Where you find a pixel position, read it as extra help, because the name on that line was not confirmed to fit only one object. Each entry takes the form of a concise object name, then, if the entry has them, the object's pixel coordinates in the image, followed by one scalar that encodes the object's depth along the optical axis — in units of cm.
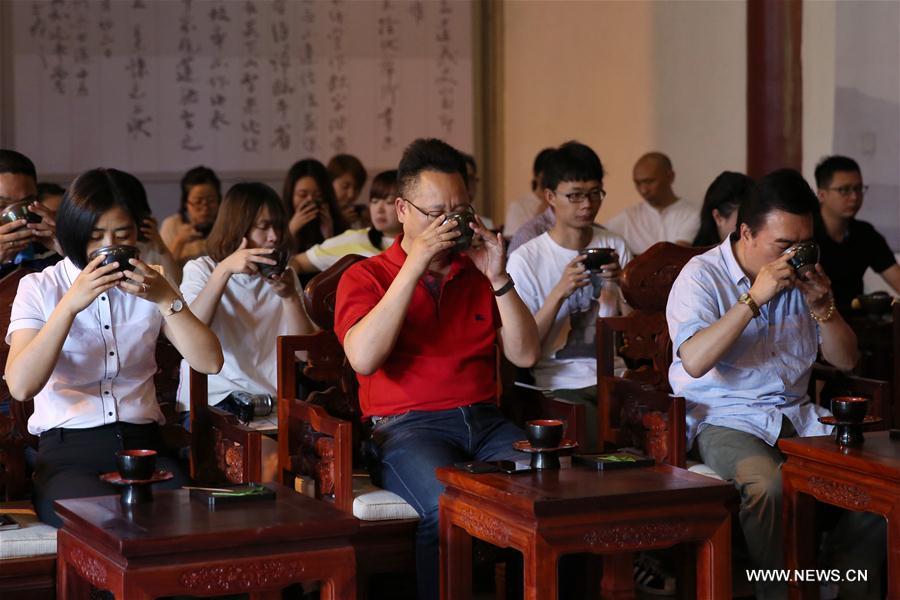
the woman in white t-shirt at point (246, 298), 536
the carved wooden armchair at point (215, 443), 443
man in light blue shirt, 469
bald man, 929
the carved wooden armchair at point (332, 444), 438
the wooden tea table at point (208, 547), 317
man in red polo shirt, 449
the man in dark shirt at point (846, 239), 705
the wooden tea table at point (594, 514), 352
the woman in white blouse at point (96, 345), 428
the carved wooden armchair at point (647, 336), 529
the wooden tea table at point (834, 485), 398
